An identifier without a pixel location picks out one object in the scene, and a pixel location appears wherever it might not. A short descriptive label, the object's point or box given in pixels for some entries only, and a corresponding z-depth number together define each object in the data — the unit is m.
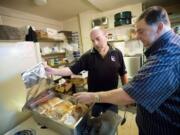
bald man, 1.42
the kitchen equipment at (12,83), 1.06
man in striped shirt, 0.64
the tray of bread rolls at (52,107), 0.79
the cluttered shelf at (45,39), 2.88
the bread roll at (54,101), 0.98
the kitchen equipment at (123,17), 2.64
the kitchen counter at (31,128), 0.89
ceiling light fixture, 2.19
